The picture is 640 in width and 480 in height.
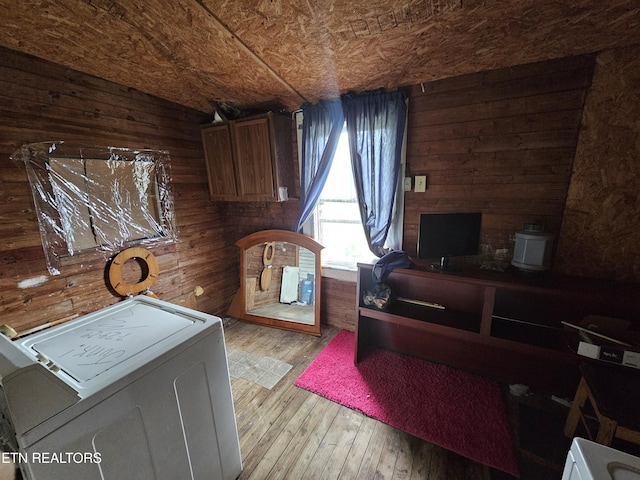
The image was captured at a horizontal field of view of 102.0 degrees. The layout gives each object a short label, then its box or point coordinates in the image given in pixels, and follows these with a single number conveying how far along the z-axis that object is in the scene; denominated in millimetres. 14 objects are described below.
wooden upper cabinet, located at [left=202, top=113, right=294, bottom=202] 2346
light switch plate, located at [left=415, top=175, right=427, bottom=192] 2080
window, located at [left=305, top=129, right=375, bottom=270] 2400
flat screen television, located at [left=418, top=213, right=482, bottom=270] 1842
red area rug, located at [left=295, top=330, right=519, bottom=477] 1482
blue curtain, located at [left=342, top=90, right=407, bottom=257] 2021
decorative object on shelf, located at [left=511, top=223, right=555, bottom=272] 1692
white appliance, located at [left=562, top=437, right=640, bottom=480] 680
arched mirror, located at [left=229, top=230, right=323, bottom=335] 2613
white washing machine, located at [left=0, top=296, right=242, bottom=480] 666
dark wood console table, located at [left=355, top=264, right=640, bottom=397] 1551
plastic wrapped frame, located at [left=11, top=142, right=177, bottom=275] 1632
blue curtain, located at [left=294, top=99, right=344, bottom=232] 2219
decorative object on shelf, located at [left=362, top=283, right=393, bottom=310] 2031
